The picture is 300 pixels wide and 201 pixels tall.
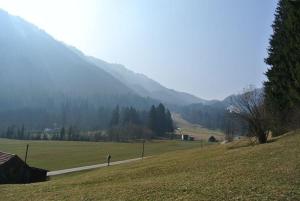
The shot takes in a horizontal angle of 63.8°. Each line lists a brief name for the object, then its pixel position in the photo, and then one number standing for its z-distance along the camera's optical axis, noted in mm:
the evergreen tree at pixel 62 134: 107588
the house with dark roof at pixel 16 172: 29576
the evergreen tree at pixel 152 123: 109895
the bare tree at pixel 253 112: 24737
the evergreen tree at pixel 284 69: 23124
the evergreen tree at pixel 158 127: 111578
